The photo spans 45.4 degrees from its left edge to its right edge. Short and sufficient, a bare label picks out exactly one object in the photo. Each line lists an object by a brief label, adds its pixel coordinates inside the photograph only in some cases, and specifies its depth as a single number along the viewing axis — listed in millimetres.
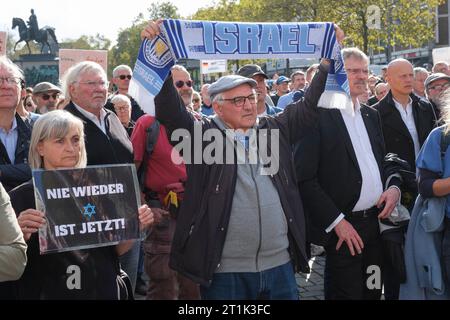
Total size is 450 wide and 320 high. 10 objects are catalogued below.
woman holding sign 2623
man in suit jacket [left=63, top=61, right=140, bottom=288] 3592
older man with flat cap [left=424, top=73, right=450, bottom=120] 6336
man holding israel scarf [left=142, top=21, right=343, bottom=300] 2947
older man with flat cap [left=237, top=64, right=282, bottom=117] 4943
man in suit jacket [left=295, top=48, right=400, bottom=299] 3574
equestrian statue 28641
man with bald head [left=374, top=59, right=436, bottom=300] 4762
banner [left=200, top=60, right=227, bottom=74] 13711
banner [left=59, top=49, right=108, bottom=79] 7863
